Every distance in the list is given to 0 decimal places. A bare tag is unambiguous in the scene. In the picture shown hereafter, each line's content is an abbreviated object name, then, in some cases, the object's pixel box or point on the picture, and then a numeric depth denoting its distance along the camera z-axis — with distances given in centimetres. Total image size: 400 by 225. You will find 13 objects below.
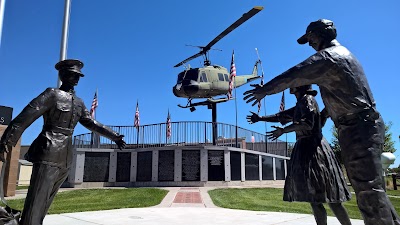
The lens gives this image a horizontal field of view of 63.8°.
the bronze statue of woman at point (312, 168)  382
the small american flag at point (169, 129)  2131
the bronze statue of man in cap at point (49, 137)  366
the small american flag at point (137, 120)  2291
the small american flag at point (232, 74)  2189
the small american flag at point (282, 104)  2191
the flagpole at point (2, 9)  741
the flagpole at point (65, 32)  764
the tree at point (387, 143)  3569
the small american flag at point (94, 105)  2255
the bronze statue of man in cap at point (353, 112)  270
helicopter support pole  2683
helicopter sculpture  2509
